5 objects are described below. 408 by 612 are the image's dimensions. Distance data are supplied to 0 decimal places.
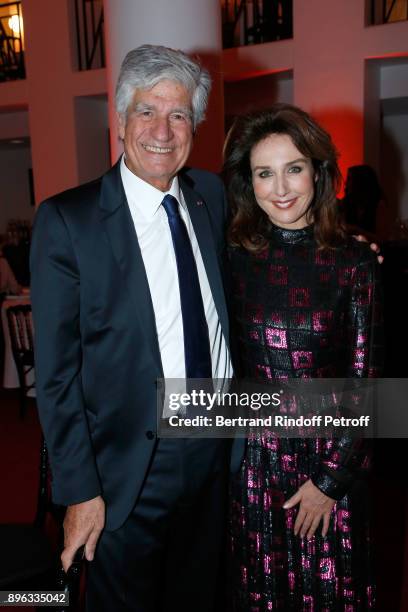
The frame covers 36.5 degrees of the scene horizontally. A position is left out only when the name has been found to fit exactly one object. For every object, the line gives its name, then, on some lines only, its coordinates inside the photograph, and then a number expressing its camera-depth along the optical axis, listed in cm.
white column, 297
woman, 170
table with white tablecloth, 574
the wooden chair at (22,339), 519
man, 158
